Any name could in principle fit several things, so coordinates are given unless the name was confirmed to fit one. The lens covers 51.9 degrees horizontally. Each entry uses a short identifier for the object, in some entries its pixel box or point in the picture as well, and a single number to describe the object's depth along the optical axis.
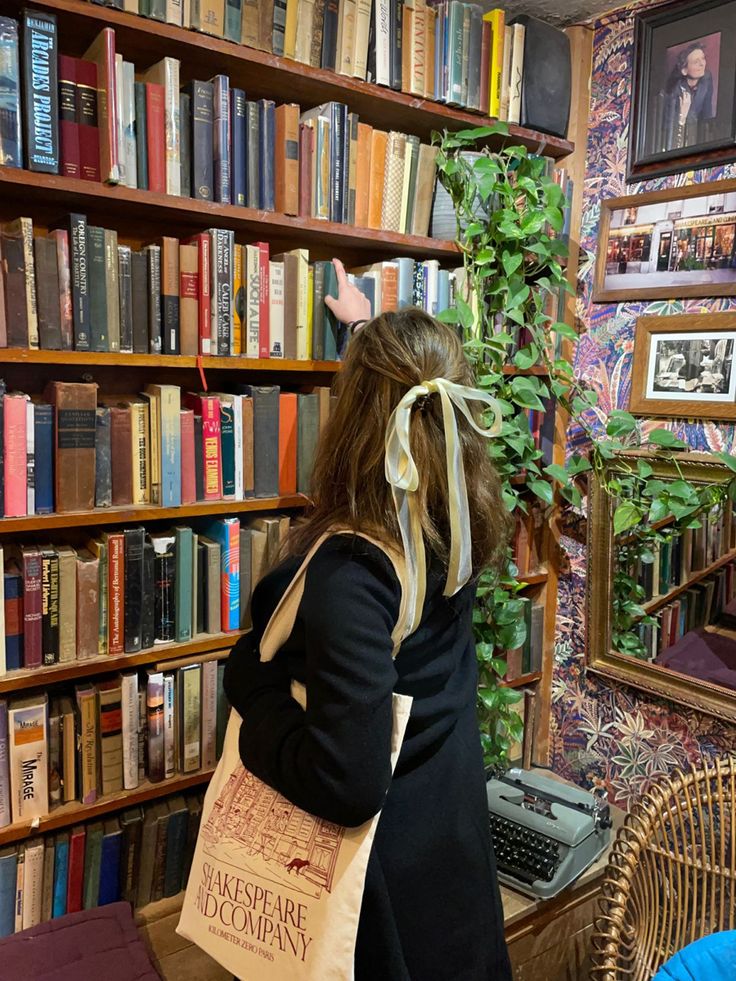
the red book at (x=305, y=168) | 1.61
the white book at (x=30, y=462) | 1.36
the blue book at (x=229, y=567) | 1.63
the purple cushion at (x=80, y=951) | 1.33
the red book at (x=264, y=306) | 1.60
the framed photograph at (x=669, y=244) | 1.78
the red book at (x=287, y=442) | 1.68
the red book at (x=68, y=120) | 1.32
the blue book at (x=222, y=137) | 1.48
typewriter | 1.67
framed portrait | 1.75
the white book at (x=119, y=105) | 1.35
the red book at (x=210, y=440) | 1.57
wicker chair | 1.31
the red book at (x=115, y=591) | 1.47
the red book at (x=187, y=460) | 1.54
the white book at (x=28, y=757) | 1.41
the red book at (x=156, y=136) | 1.42
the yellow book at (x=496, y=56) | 1.83
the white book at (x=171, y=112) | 1.42
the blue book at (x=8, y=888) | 1.43
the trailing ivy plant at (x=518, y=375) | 1.83
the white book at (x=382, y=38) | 1.64
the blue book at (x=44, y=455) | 1.38
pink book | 1.34
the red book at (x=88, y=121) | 1.34
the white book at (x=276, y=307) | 1.63
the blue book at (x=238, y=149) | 1.52
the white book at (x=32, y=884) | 1.45
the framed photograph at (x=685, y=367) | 1.79
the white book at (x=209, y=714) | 1.63
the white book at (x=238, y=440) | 1.61
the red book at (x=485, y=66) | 1.83
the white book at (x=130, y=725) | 1.52
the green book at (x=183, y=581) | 1.56
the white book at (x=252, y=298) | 1.59
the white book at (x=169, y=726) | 1.57
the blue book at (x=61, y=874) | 1.49
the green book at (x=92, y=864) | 1.52
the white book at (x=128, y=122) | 1.38
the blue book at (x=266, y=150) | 1.56
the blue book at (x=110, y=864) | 1.54
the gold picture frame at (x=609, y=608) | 1.83
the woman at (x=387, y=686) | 0.95
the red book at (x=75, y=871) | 1.50
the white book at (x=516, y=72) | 1.88
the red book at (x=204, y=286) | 1.52
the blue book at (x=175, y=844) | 1.61
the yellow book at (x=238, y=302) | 1.58
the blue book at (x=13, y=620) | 1.38
